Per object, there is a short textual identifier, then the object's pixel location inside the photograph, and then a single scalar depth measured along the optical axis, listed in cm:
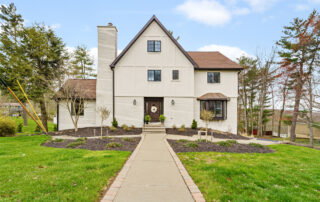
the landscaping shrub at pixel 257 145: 835
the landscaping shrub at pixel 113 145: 736
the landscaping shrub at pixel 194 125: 1359
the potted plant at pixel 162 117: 1345
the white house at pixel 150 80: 1383
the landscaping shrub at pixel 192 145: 760
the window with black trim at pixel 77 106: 1433
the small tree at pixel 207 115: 1024
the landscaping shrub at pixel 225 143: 820
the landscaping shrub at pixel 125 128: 1244
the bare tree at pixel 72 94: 1285
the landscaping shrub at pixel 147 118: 1318
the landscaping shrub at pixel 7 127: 1166
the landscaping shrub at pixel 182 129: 1251
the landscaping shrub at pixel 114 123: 1345
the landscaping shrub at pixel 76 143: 762
